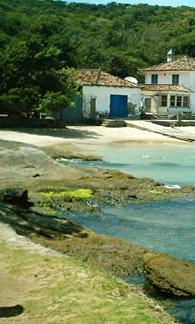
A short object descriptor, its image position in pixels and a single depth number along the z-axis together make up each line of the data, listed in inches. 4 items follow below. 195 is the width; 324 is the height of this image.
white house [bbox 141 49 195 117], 2519.7
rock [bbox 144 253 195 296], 412.8
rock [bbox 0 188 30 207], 641.0
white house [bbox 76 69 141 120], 2183.8
